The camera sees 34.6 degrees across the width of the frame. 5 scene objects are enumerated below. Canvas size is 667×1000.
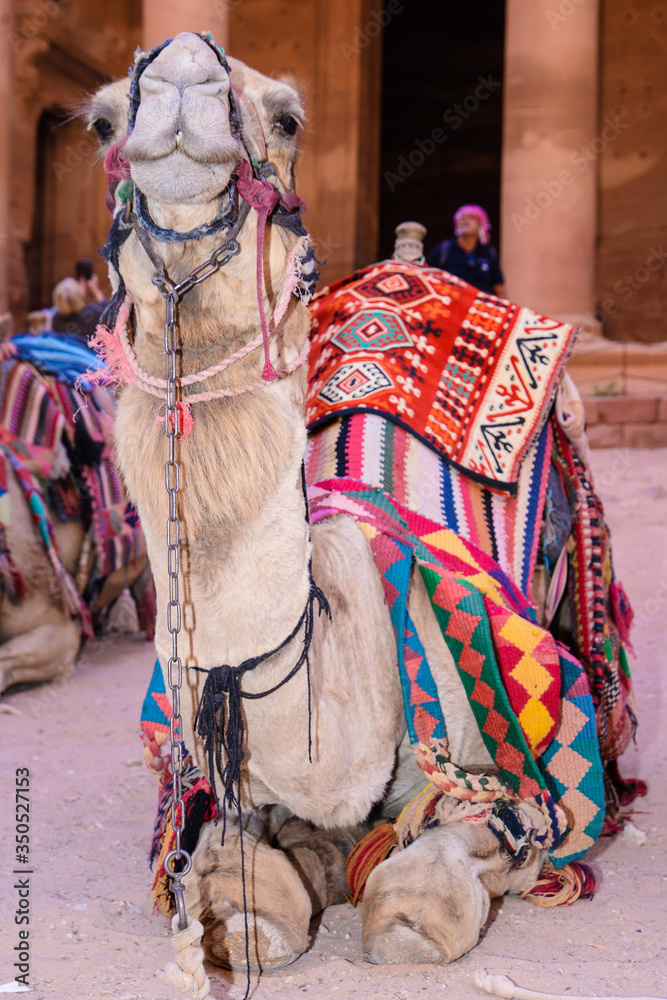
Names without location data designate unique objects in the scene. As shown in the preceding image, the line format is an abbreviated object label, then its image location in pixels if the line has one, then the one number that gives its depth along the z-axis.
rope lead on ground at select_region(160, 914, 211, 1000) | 1.91
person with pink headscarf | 8.33
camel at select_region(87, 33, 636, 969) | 1.87
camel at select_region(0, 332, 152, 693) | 5.17
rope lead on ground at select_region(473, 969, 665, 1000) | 2.10
